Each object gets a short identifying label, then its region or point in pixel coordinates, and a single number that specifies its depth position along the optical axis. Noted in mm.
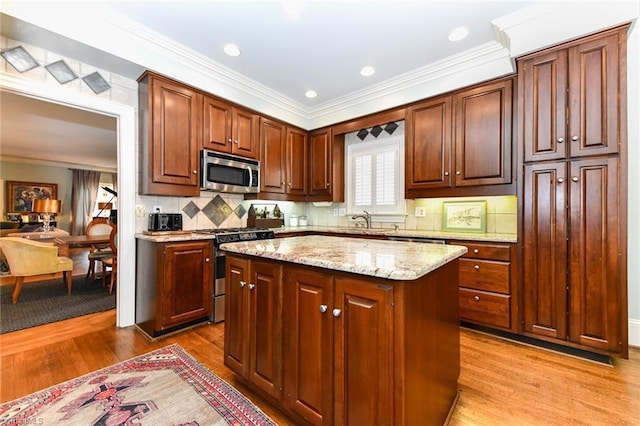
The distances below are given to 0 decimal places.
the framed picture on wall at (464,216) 2900
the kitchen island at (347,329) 1020
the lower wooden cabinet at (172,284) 2371
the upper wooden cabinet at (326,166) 4016
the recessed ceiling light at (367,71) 3000
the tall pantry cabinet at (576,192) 1926
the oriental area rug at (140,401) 1419
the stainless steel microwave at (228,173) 2938
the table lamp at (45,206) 7250
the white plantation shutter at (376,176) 3643
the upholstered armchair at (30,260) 3363
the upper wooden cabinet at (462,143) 2566
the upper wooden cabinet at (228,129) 2986
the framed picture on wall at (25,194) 7094
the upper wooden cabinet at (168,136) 2566
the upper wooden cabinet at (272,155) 3605
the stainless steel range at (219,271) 2709
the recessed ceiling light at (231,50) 2602
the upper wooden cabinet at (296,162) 3957
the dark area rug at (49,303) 2797
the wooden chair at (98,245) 4138
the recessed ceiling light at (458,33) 2340
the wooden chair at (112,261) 3674
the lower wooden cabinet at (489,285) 2344
